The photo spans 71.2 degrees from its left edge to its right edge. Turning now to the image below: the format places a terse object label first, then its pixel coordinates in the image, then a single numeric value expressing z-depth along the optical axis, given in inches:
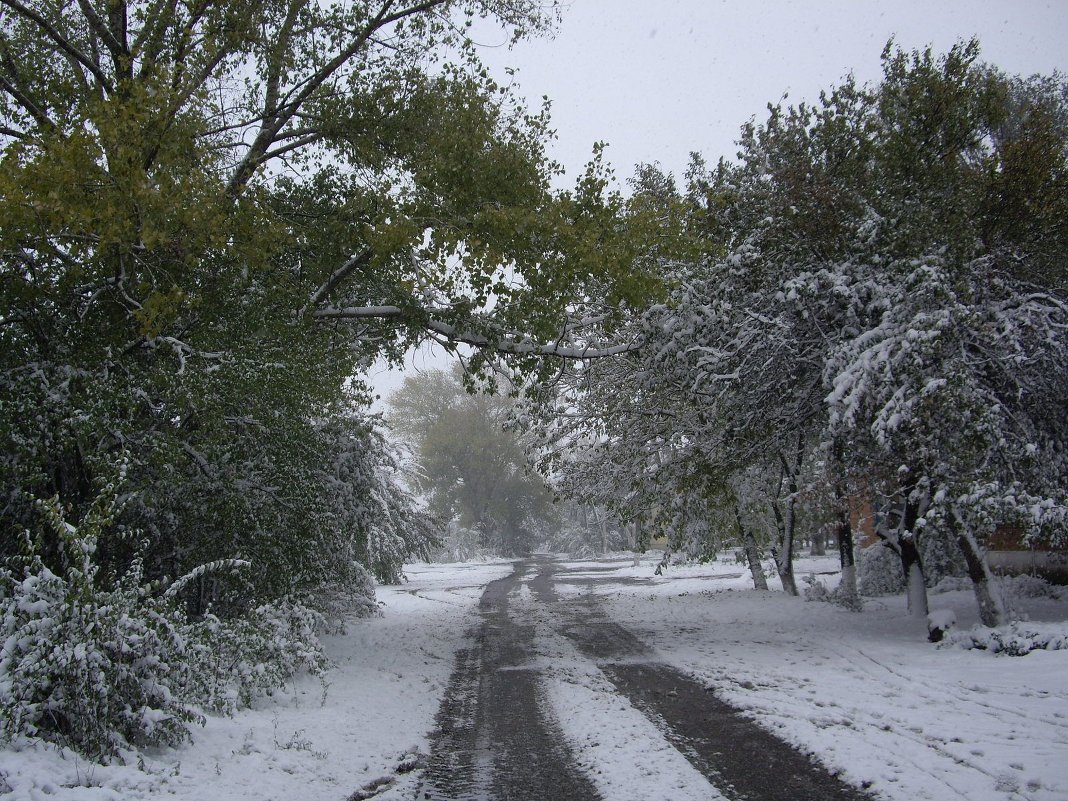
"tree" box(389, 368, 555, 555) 2482.8
